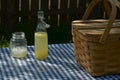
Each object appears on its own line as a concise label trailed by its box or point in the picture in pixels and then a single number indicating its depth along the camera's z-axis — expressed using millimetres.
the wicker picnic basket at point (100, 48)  1621
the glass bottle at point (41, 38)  1853
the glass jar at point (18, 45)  1886
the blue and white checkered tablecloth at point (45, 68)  1664
